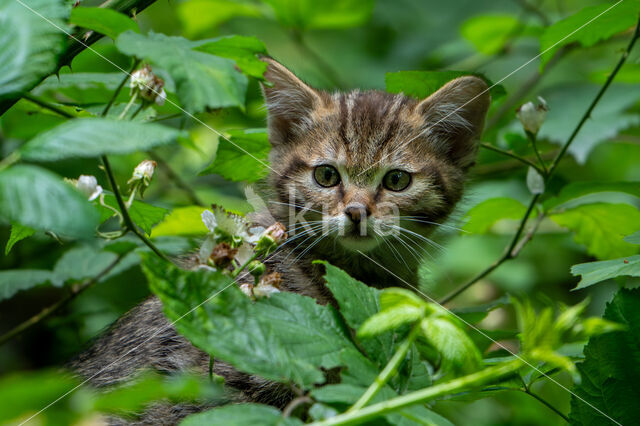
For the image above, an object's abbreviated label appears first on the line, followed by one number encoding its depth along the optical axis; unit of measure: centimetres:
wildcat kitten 473
